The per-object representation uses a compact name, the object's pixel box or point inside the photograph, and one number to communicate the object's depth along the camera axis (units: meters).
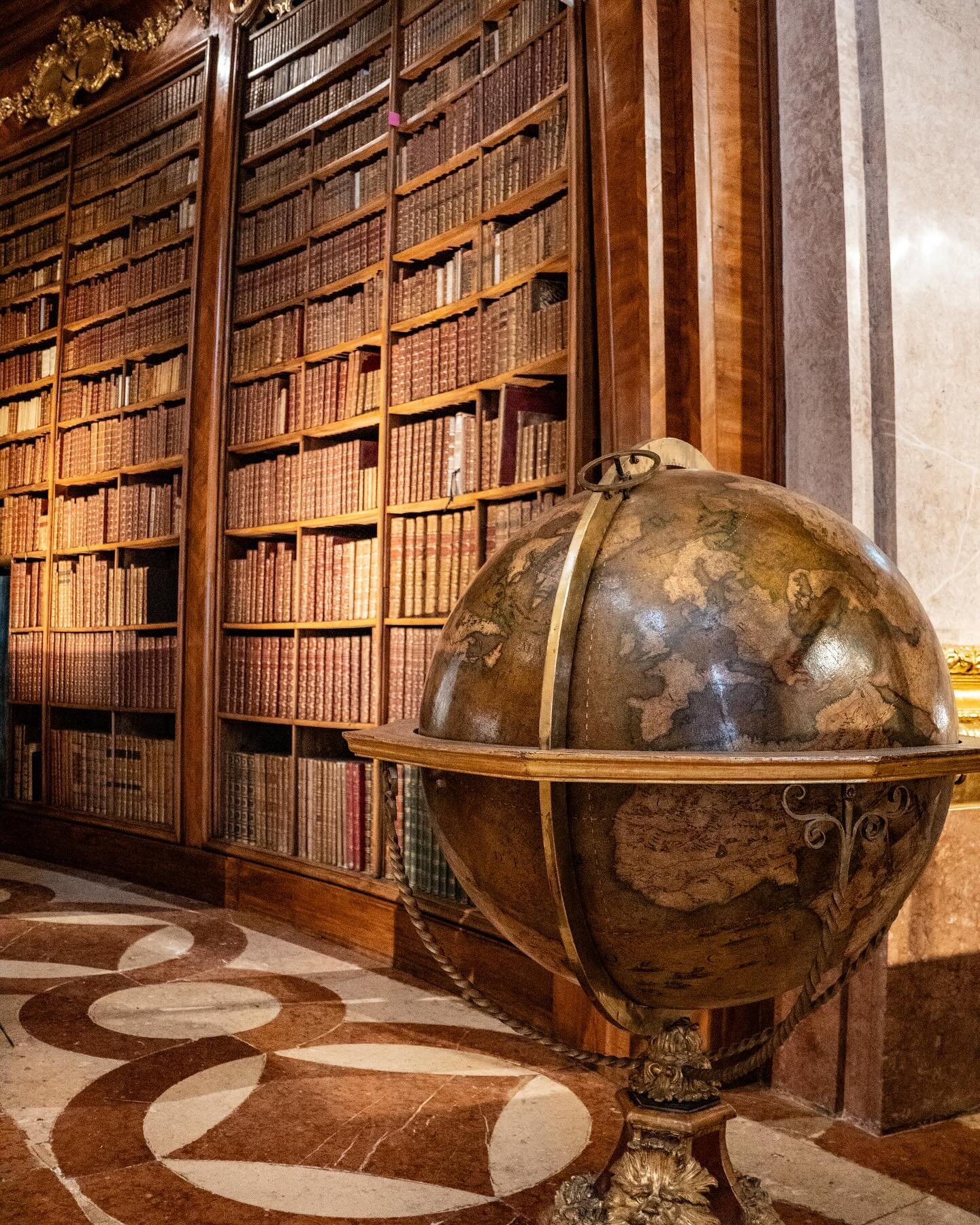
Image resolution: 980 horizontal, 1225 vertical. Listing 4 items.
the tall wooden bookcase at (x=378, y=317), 3.92
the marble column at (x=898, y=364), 2.87
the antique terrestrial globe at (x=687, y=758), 1.54
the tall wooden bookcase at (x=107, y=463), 5.75
